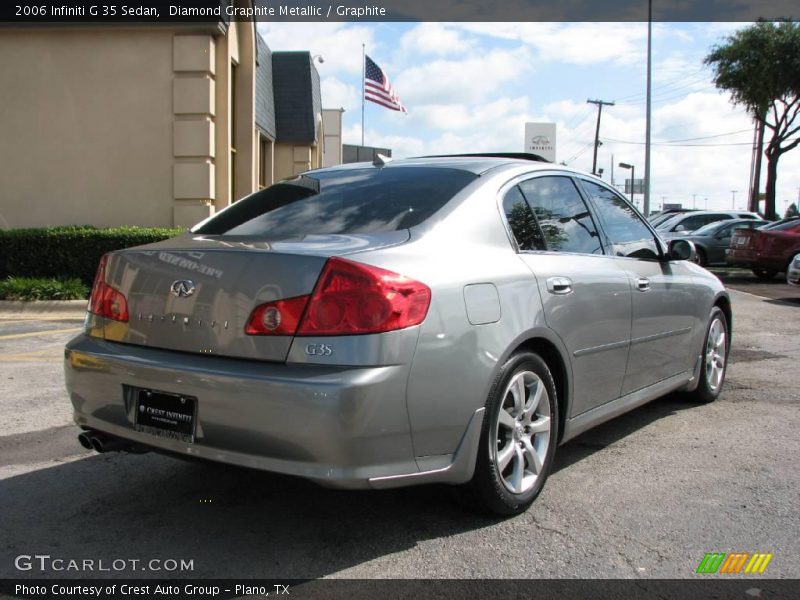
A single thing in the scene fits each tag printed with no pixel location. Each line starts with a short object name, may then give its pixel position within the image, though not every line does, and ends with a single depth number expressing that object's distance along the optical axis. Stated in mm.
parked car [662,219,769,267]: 20438
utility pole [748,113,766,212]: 36988
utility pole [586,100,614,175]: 63944
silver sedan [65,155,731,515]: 2846
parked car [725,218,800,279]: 16922
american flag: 26766
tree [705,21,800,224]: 31578
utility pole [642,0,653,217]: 29097
